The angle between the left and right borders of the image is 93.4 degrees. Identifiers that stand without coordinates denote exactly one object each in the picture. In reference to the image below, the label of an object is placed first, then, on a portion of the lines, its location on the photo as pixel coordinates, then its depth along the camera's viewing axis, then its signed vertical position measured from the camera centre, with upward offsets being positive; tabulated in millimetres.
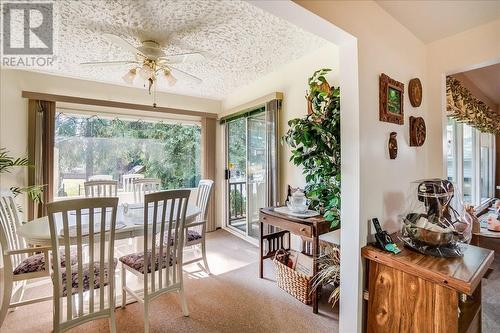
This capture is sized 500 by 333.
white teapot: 2365 -367
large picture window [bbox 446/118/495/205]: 3488 +81
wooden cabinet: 1208 -715
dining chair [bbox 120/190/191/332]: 1764 -776
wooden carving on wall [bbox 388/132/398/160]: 1708 +146
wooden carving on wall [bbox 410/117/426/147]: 1881 +277
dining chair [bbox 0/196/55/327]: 1702 -762
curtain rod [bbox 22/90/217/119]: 3127 +963
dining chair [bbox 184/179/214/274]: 2561 -598
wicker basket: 2117 -1099
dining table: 1728 -493
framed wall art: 1633 +475
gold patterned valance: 2590 +748
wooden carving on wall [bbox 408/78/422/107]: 1876 +598
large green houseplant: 1968 +183
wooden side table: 2016 -570
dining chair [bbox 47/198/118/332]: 1411 -721
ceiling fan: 2209 +1041
